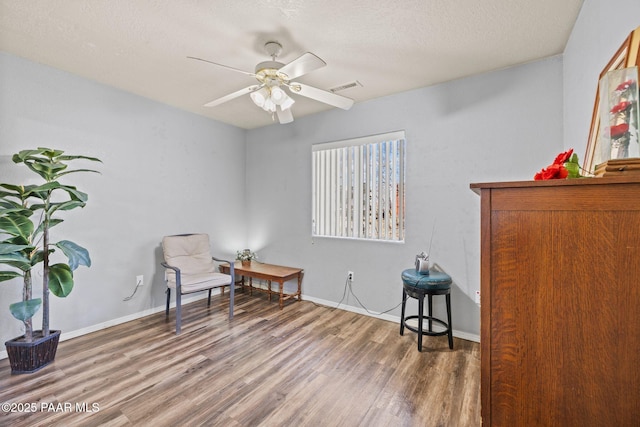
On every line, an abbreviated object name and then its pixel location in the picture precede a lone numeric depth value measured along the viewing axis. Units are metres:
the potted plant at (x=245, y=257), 3.96
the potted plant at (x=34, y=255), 1.98
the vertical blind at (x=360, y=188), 3.08
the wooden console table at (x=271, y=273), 3.44
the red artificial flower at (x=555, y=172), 0.91
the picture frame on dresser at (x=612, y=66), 1.04
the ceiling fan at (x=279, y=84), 1.85
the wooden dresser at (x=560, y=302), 0.72
